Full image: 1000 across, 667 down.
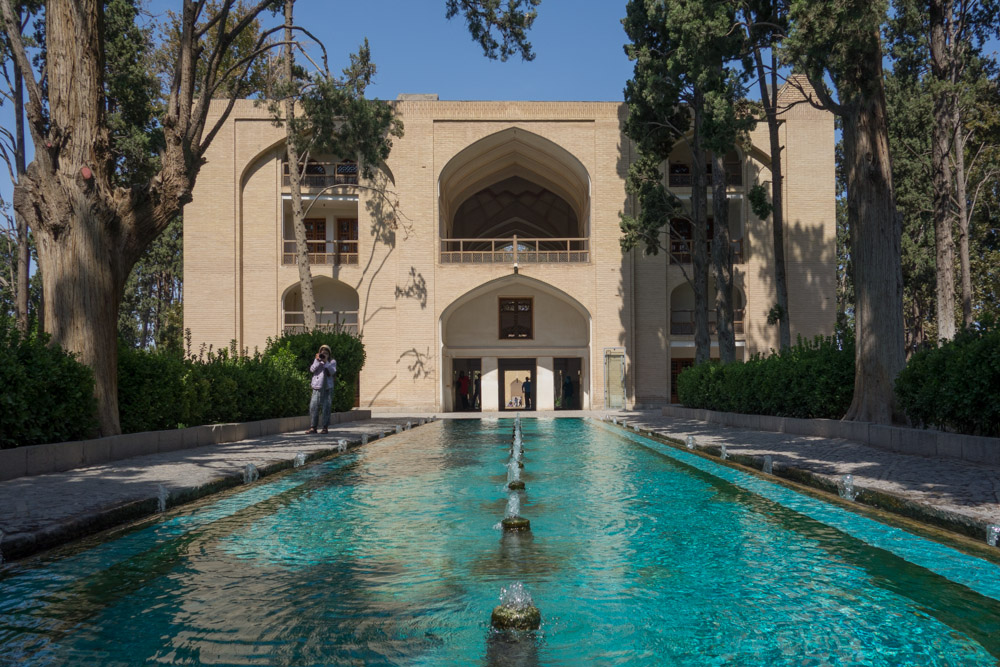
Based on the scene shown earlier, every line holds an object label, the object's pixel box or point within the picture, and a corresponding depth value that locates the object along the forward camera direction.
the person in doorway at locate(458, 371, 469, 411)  31.41
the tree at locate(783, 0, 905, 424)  10.61
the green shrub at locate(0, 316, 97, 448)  7.22
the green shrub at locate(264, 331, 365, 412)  17.95
